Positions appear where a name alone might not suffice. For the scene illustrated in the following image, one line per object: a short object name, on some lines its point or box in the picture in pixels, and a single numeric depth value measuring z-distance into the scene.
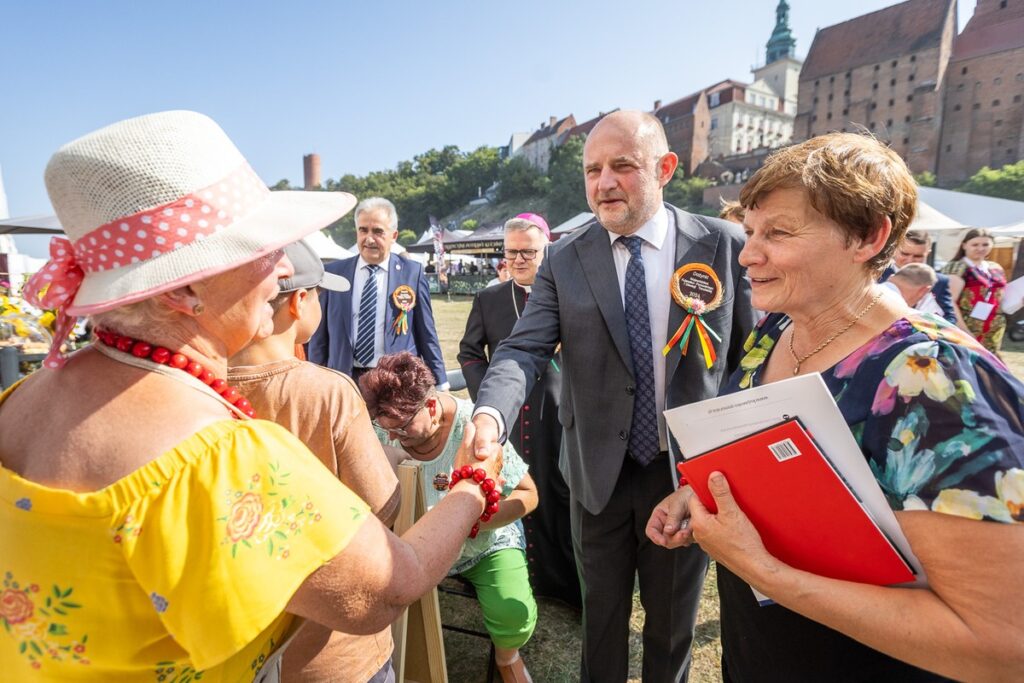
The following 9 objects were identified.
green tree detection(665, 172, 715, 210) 60.41
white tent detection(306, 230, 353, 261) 14.24
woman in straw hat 0.90
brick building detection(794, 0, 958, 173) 53.94
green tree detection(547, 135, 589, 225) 66.62
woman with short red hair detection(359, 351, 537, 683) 2.60
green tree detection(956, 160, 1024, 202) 41.12
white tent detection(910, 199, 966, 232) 11.89
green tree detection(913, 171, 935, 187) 48.75
